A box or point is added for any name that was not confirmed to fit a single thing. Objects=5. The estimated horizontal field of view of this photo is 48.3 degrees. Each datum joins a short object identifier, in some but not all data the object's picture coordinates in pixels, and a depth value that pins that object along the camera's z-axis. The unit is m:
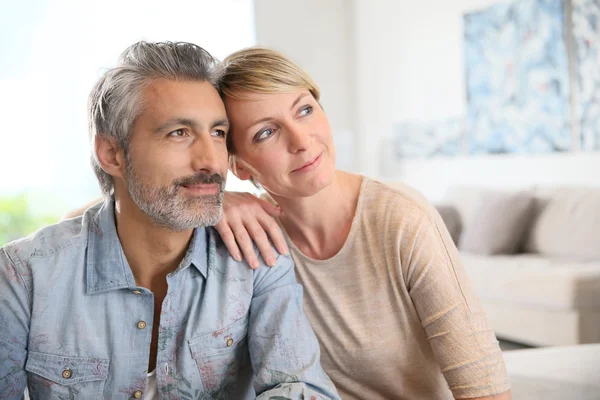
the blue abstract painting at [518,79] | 5.02
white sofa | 3.75
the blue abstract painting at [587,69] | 4.73
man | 1.50
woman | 1.62
